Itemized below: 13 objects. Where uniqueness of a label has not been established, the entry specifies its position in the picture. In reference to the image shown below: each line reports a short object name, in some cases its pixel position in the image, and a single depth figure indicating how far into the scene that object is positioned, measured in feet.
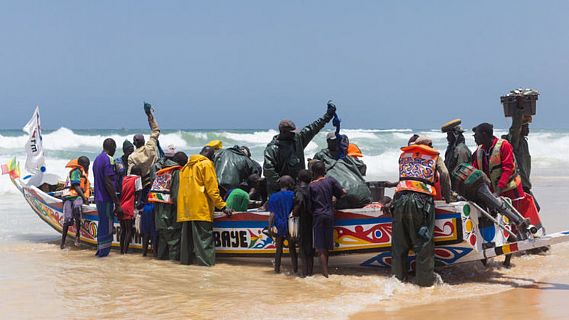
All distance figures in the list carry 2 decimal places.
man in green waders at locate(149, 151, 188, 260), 29.50
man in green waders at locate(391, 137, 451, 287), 23.02
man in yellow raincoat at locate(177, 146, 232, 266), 28.30
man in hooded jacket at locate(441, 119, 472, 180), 28.89
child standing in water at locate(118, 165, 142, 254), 31.45
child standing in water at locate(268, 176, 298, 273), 25.81
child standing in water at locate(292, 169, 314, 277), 25.29
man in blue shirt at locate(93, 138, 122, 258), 30.22
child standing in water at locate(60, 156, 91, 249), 33.47
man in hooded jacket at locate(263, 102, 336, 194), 27.84
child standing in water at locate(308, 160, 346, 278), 24.97
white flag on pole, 38.32
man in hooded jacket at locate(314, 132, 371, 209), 26.04
